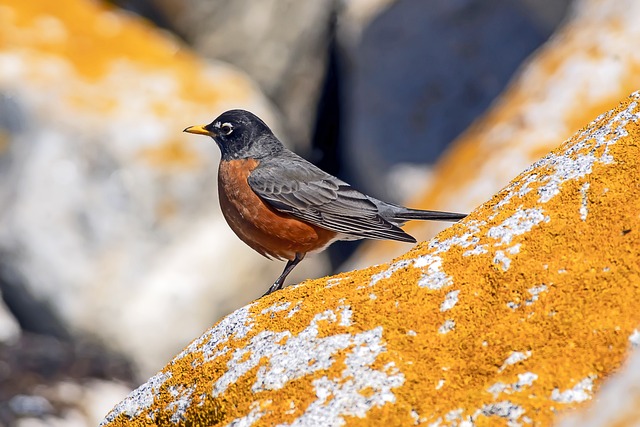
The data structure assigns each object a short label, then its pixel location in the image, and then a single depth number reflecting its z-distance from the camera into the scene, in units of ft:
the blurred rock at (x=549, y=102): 40.11
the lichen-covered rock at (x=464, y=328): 11.83
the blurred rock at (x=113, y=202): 47.62
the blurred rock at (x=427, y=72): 48.70
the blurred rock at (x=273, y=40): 53.57
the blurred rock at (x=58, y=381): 39.78
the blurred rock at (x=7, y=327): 45.94
